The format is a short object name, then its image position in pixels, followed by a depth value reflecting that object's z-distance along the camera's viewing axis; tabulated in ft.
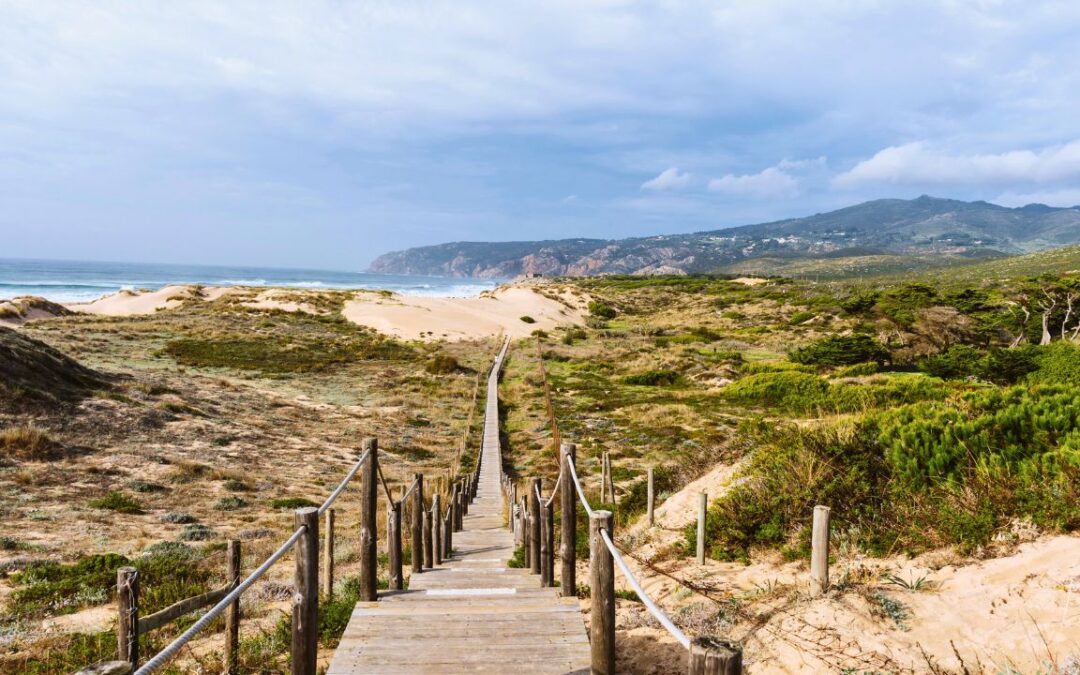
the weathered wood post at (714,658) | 7.79
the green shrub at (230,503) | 49.38
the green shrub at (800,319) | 218.18
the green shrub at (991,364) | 81.97
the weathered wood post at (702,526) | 27.61
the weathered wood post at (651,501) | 38.27
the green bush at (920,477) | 21.72
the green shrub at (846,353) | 122.11
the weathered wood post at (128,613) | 13.79
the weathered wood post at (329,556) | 28.37
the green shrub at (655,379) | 128.88
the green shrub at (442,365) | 141.18
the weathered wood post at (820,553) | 19.61
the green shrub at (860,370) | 108.99
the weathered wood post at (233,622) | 20.07
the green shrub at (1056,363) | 72.23
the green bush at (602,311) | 303.68
